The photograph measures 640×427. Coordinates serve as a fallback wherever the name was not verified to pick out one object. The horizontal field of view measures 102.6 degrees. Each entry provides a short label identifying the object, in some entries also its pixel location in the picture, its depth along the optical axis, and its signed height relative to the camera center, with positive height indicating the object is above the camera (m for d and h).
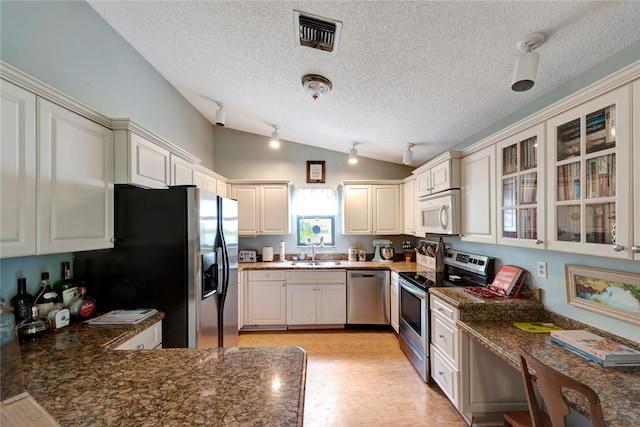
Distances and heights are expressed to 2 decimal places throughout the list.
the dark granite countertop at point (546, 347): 0.95 -0.69
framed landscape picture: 1.29 -0.42
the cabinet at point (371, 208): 3.87 +0.13
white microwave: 2.40 +0.04
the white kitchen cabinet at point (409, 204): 3.47 +0.17
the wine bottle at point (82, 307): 1.60 -0.56
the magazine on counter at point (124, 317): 1.55 -0.63
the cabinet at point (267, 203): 3.82 +0.21
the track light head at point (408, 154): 3.11 +0.76
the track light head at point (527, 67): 1.28 +0.74
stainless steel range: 2.33 -0.72
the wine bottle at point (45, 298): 1.46 -0.46
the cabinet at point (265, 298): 3.48 -1.11
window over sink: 4.21 +0.03
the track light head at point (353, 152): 3.56 +0.90
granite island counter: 0.79 -0.62
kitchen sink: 3.61 -0.69
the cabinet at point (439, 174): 2.41 +0.43
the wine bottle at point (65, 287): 1.59 -0.44
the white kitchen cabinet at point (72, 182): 1.29 +0.20
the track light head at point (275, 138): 3.40 +1.06
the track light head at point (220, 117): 2.98 +1.17
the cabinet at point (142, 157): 1.70 +0.44
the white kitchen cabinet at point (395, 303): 3.11 -1.09
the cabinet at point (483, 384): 1.82 -1.20
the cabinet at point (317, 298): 3.50 -1.11
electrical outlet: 1.81 -0.38
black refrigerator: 1.78 -0.31
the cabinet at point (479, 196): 1.99 +0.17
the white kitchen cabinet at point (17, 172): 1.11 +0.21
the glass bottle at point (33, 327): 1.30 -0.57
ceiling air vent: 1.51 +1.16
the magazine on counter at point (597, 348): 1.17 -0.66
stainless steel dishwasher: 3.48 -1.10
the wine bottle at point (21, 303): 1.36 -0.45
